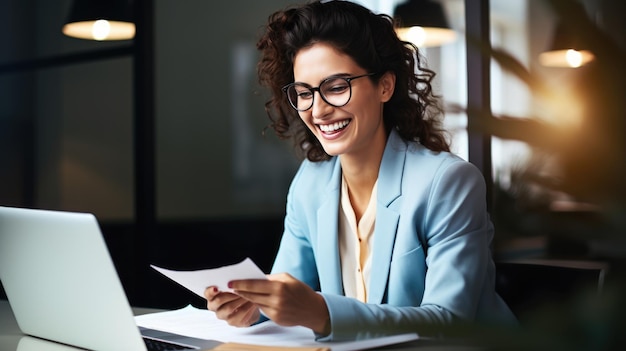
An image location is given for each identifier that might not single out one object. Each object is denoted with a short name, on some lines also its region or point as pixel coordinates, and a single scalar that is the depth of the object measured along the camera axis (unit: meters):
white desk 1.11
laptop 1.00
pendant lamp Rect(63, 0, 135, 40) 3.64
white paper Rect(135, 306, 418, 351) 1.13
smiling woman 1.51
